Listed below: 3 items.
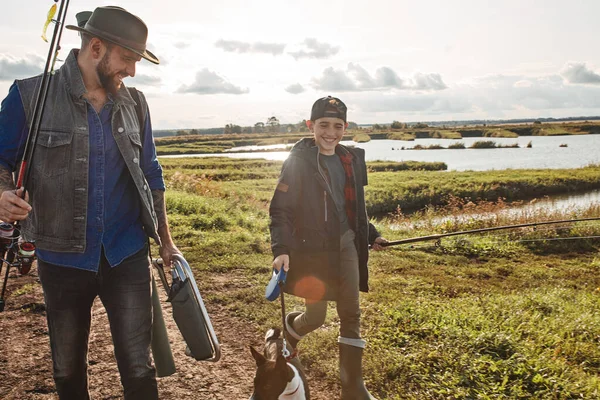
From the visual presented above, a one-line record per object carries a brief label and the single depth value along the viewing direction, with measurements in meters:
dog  3.14
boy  3.72
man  2.52
